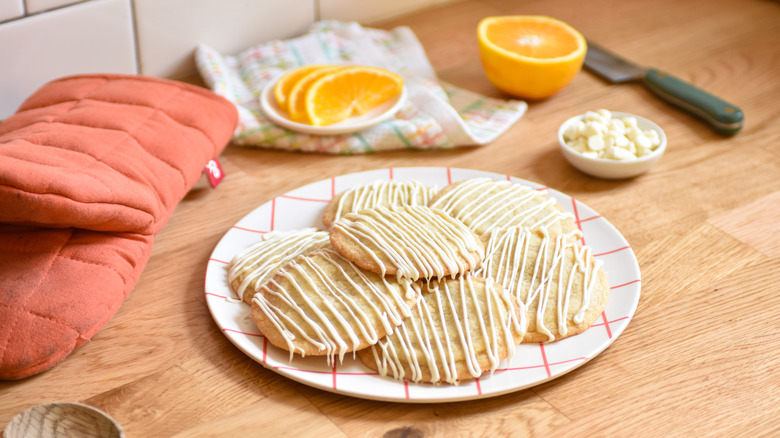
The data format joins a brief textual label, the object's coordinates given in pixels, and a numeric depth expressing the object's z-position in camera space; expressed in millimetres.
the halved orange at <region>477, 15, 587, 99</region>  1414
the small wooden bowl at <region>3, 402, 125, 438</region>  781
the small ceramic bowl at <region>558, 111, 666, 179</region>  1237
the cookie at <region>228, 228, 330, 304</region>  980
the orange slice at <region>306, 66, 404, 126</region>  1358
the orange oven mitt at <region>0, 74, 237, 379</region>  879
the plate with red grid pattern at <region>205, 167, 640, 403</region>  845
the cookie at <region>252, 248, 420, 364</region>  863
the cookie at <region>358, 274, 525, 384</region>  847
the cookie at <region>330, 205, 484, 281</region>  906
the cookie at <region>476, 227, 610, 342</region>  917
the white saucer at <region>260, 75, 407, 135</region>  1343
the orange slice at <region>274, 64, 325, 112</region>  1393
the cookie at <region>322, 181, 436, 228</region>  1116
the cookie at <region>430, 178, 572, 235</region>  1067
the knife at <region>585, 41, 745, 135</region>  1381
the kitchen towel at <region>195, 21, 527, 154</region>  1355
